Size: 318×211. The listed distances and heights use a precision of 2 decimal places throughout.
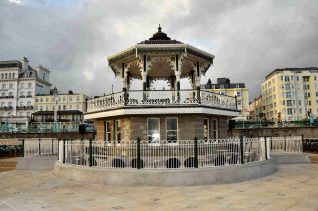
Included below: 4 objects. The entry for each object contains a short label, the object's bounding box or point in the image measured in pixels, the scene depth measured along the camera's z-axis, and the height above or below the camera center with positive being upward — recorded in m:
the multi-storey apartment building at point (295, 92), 100.62 +12.02
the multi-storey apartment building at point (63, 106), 83.81 +7.59
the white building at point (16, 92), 88.31 +11.89
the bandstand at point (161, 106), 17.06 +1.30
